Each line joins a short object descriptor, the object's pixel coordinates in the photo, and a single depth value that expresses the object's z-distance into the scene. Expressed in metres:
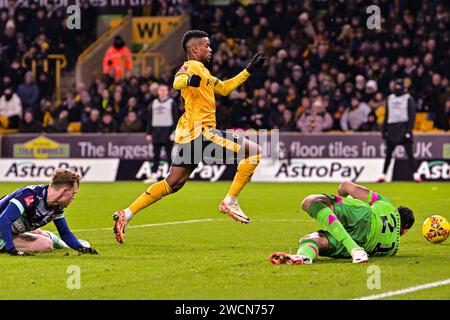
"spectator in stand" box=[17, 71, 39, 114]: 29.90
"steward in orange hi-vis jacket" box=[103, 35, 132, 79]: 30.38
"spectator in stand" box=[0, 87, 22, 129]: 28.81
